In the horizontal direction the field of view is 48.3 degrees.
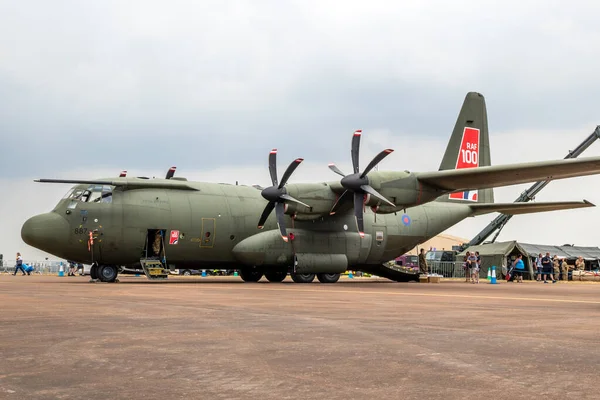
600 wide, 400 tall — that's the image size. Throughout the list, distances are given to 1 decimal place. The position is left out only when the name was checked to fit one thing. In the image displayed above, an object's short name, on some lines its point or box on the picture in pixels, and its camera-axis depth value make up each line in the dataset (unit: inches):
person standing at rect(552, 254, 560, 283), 1699.2
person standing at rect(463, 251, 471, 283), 1581.6
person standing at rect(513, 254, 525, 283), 1611.7
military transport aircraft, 1030.4
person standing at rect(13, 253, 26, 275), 1974.7
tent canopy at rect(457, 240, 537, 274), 1811.0
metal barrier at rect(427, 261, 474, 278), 1993.1
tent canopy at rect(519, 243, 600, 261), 1880.8
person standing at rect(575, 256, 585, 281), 1940.2
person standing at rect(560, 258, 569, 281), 1817.9
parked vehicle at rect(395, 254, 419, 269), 2464.3
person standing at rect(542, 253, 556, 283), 1610.5
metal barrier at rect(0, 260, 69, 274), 2576.3
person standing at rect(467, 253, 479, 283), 1438.7
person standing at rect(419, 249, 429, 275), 1453.0
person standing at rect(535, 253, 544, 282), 1659.0
